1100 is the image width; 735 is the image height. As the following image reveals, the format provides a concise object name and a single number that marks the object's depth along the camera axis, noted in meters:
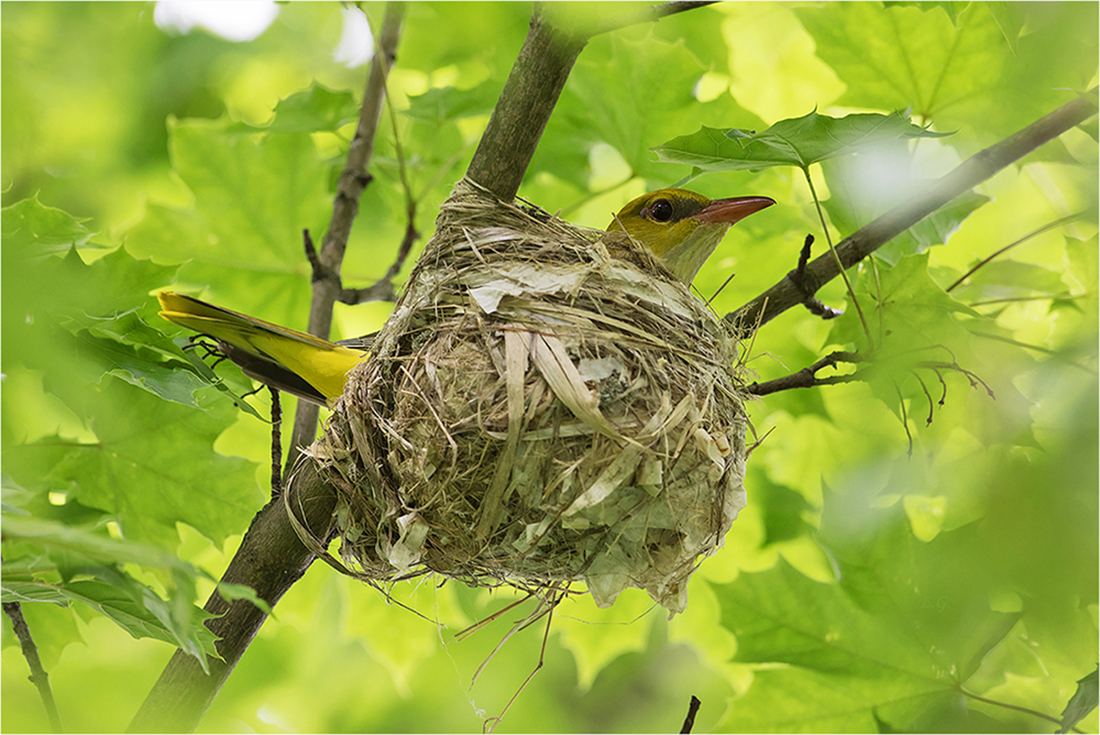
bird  5.27
